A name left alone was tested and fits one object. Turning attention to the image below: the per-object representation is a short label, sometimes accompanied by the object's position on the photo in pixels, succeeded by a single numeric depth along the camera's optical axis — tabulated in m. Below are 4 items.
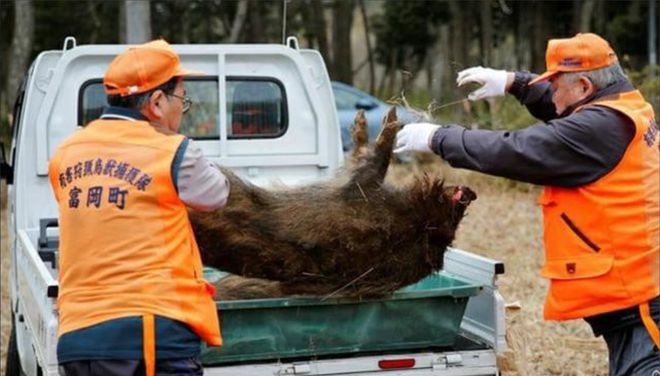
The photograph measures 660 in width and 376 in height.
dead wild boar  5.02
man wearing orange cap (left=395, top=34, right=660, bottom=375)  4.91
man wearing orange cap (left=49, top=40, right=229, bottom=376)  4.09
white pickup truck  6.06
